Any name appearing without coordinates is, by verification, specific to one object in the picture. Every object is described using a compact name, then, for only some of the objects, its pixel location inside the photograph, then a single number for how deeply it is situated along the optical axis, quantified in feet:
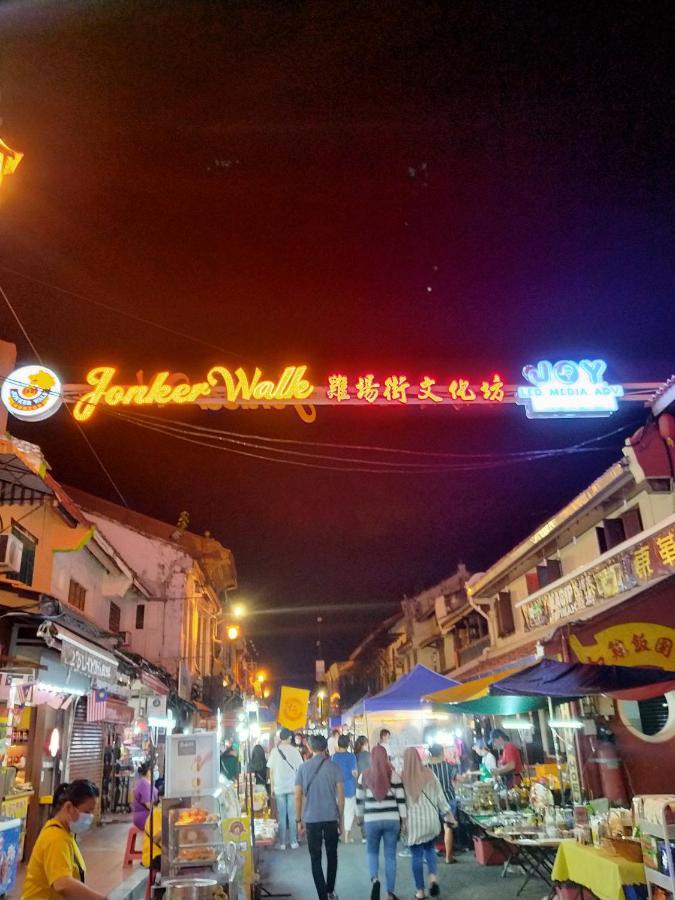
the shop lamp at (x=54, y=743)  47.50
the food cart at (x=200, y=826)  25.79
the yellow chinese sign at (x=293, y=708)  53.57
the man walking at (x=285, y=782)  44.09
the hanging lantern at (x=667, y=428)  34.37
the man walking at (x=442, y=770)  45.15
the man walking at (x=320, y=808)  28.22
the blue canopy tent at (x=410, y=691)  45.21
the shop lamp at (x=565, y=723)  37.09
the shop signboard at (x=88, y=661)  33.36
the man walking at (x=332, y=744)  69.21
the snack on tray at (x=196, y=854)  25.99
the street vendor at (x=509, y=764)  39.83
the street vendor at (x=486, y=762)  42.63
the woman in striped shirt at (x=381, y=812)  29.14
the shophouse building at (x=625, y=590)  28.40
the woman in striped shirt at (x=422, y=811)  29.55
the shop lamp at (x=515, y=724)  49.06
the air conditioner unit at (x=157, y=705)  59.19
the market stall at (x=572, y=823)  20.12
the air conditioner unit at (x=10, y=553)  39.73
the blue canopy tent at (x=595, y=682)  23.85
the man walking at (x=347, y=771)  43.94
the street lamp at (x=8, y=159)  26.11
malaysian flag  48.60
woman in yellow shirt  15.93
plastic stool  37.73
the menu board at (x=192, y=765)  27.86
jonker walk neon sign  39.01
